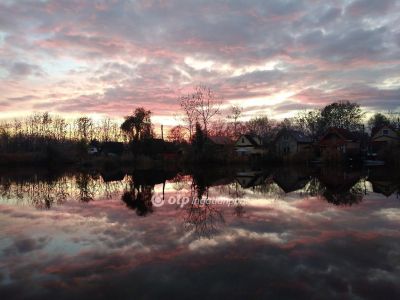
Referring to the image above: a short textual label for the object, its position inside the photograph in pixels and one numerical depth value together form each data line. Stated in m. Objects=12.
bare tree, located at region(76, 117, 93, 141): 97.50
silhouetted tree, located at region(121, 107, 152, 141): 70.94
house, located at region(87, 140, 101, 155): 90.31
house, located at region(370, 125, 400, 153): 67.00
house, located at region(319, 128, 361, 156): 62.62
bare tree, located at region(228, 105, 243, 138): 74.81
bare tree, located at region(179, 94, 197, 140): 61.38
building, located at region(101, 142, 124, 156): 88.69
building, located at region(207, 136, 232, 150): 57.06
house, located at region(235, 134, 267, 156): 68.76
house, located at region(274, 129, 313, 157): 69.94
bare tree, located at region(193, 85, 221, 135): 60.05
